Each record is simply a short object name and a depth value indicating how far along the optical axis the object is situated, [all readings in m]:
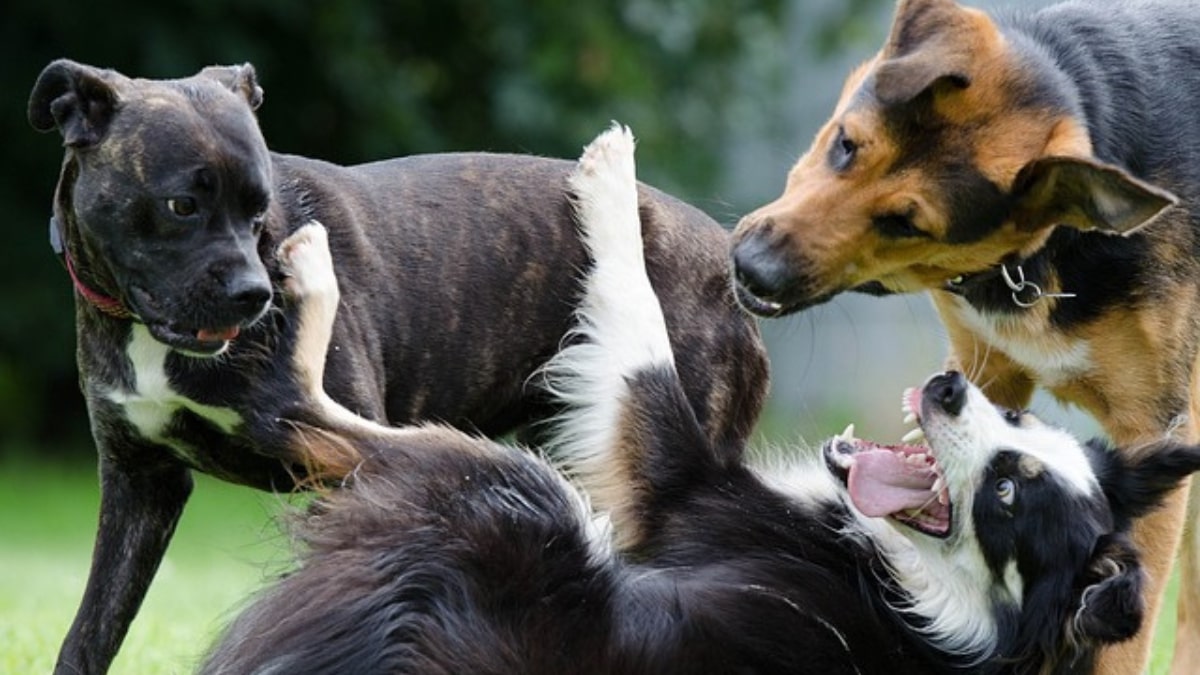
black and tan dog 10.52
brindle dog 10.36
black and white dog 9.32
